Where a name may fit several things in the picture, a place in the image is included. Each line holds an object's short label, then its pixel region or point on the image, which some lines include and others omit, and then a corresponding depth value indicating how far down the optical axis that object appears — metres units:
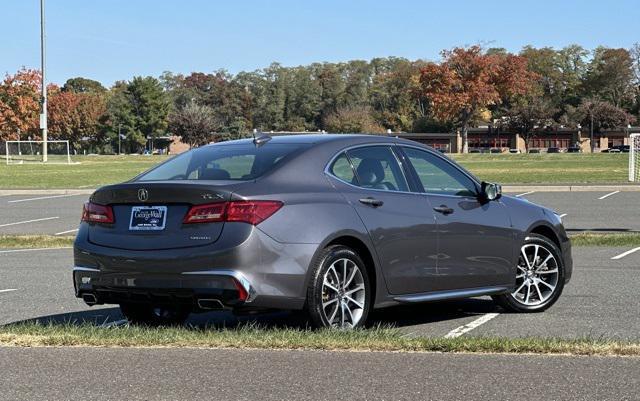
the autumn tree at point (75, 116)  133.38
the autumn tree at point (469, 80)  101.81
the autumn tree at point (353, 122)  122.75
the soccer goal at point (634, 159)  36.74
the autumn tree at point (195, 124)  120.12
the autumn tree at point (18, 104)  100.69
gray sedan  6.29
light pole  65.25
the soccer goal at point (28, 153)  80.44
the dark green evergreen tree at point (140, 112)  127.44
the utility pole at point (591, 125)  123.87
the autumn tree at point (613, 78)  134.62
